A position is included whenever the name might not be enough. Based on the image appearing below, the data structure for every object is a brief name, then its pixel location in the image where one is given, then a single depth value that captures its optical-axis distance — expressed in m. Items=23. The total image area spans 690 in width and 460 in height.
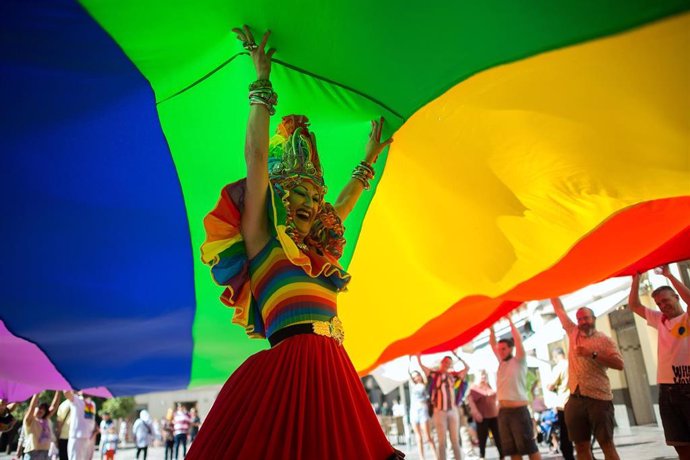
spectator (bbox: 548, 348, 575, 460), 6.16
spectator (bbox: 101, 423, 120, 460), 11.81
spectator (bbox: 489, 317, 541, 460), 5.64
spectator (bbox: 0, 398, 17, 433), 6.31
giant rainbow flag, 2.37
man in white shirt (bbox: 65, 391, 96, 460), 8.40
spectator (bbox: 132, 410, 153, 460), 13.62
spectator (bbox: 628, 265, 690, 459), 4.14
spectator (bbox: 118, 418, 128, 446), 25.95
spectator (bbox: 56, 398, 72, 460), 8.92
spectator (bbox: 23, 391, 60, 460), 7.80
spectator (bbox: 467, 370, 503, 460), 7.71
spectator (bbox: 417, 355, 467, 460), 7.55
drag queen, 1.72
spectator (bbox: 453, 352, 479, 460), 8.33
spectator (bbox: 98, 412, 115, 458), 12.30
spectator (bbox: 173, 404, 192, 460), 13.78
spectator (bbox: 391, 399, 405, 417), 16.59
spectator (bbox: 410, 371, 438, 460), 8.90
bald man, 4.57
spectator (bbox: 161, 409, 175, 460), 13.91
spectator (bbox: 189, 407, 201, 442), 15.64
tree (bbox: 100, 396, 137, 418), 32.92
